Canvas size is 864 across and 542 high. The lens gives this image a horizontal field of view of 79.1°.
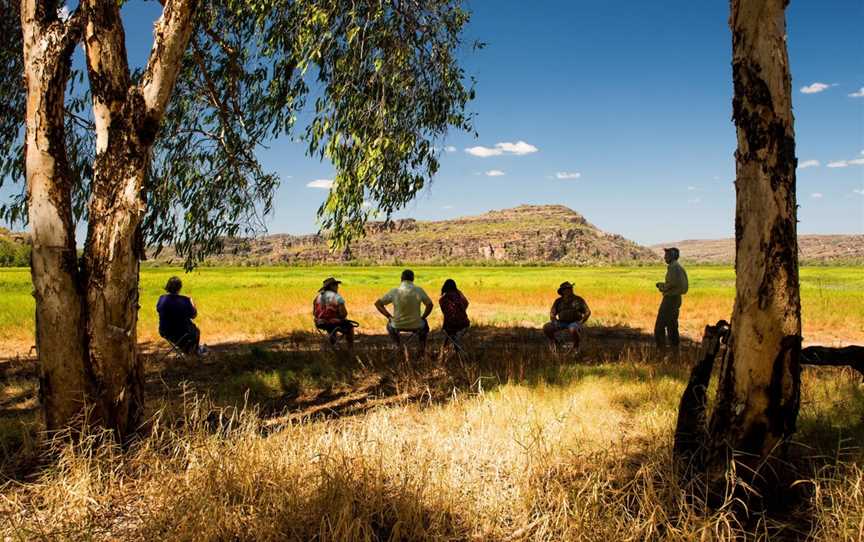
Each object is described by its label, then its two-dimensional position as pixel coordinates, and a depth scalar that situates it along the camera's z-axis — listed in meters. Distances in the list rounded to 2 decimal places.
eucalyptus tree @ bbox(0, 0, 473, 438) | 4.14
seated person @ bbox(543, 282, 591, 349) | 9.34
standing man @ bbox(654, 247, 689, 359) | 8.96
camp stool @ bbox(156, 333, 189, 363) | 8.57
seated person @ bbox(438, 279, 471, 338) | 8.62
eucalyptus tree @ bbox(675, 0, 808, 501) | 3.19
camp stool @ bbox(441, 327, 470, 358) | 8.64
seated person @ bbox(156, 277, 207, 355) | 8.40
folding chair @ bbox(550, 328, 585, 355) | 9.44
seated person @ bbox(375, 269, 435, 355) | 8.58
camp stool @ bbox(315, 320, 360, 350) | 9.70
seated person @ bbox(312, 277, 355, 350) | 9.54
